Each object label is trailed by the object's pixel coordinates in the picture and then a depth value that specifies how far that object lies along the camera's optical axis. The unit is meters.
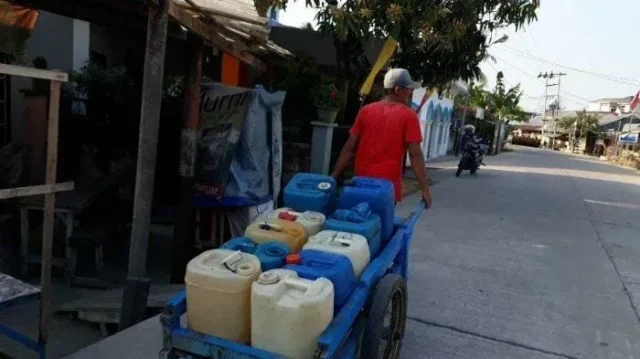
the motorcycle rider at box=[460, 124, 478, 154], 14.76
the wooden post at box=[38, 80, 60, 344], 2.69
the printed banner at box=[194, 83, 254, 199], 4.48
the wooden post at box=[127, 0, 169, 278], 3.08
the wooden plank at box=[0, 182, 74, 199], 2.47
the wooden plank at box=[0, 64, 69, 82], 2.37
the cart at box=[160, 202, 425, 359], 1.86
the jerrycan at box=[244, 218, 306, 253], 2.40
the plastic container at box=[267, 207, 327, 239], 2.64
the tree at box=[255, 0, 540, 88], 7.00
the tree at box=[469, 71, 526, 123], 32.62
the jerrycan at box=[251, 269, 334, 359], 1.81
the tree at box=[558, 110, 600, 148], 55.28
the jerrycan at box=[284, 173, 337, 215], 2.96
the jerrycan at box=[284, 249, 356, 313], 2.03
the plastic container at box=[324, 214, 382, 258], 2.54
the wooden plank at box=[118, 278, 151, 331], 3.32
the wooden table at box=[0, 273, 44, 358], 2.45
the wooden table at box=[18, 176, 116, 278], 4.28
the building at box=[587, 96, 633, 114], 76.24
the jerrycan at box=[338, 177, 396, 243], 2.89
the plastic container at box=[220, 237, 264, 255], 2.29
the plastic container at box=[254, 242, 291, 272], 2.11
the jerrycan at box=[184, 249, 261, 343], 1.90
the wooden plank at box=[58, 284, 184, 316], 3.54
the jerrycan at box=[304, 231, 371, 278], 2.27
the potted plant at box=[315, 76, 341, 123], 6.80
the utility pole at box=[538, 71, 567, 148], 62.78
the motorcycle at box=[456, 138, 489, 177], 14.75
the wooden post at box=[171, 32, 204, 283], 3.79
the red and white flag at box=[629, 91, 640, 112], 30.54
